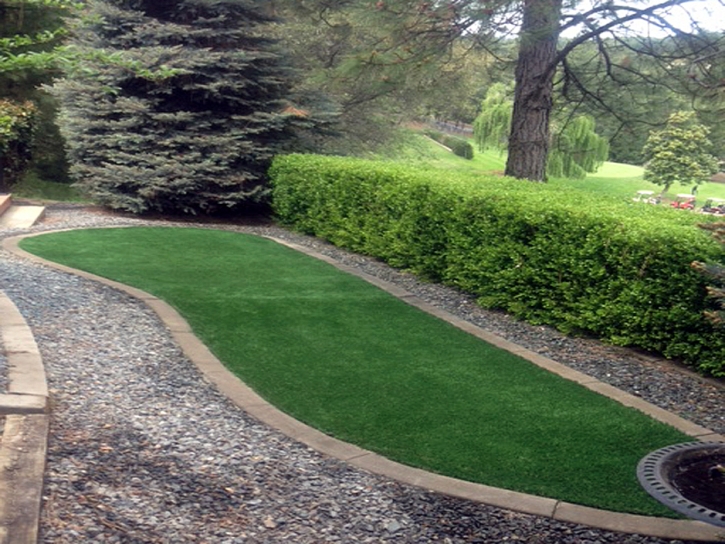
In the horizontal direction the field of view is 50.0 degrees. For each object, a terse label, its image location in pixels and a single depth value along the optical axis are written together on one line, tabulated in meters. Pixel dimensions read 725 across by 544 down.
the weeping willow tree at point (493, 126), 18.70
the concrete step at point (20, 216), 10.63
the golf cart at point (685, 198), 21.63
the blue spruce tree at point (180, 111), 12.38
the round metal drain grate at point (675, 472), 3.42
